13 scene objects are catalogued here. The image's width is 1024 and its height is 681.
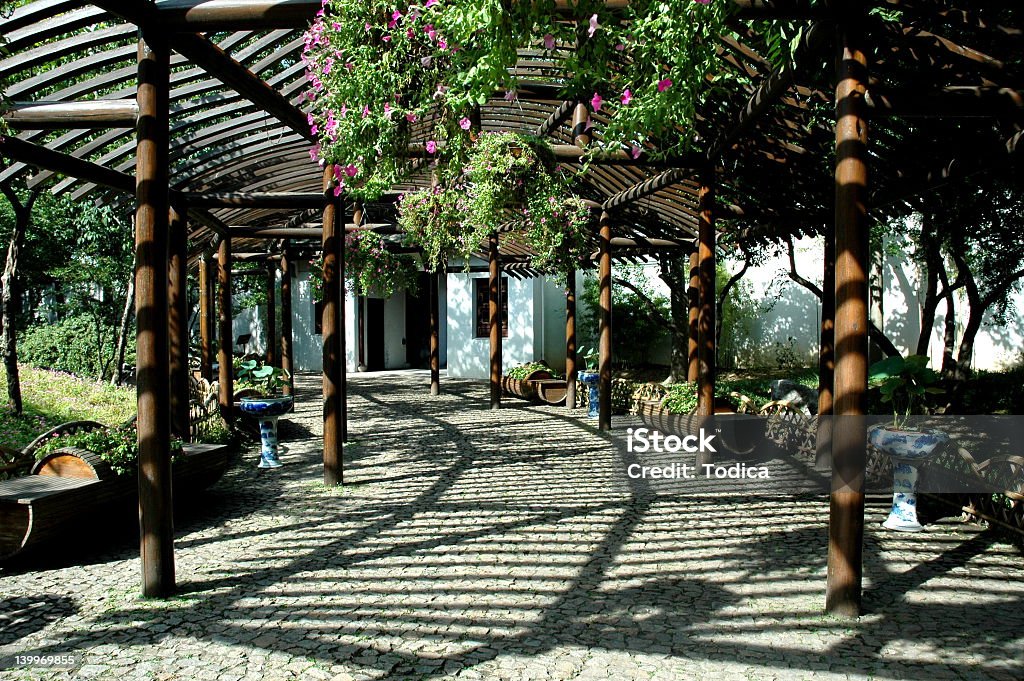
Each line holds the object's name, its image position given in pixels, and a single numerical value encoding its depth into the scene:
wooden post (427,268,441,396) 15.80
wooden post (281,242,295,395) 13.36
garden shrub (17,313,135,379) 15.73
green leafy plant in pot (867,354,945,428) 6.04
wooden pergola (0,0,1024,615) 3.80
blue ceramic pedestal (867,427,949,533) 5.34
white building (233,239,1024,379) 16.44
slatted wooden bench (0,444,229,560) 4.41
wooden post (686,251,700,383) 9.62
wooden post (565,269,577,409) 13.34
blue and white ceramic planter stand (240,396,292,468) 7.95
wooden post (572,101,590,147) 6.41
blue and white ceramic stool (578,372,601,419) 12.45
